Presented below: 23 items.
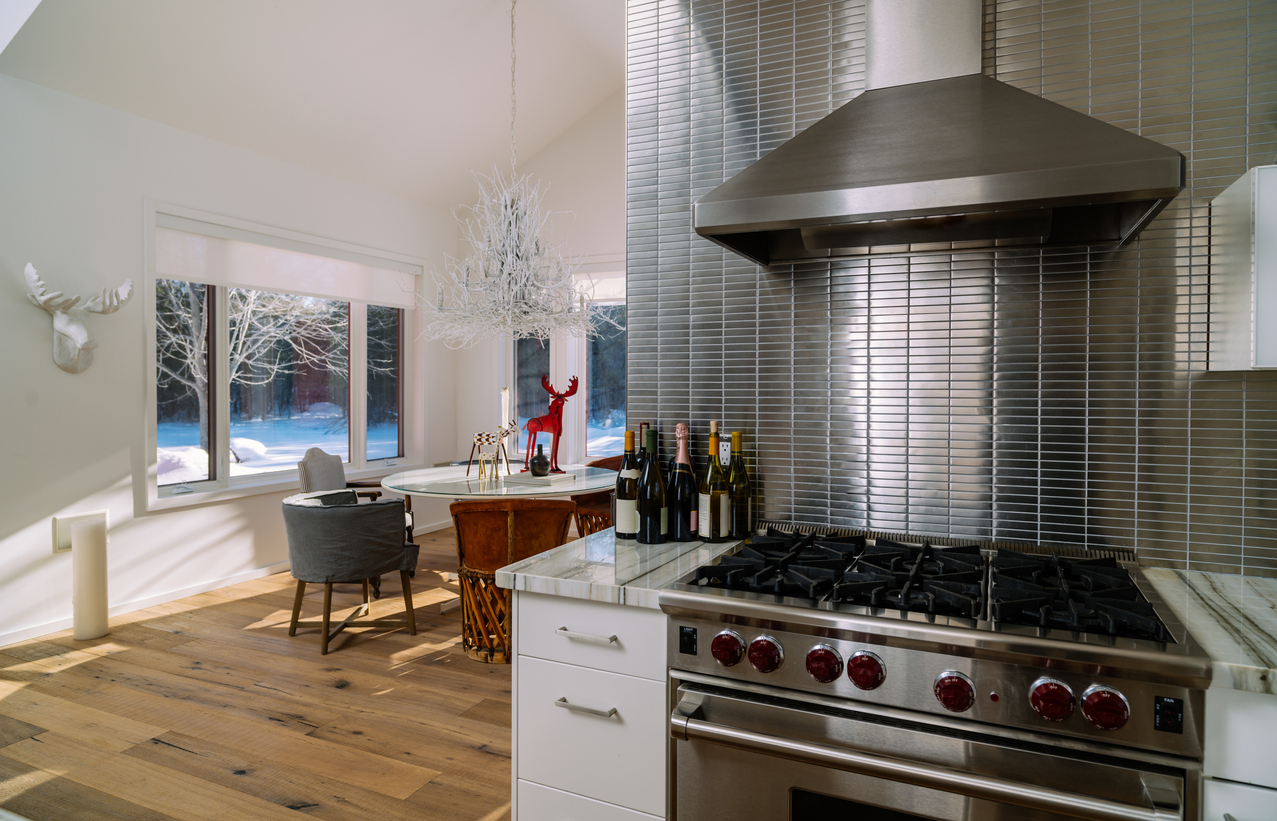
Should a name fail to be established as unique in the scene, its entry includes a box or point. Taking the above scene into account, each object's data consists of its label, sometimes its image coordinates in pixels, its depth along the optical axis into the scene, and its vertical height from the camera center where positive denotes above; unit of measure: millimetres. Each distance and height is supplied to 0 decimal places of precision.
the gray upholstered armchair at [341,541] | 3488 -707
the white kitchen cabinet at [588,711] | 1433 -664
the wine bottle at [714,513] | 1891 -294
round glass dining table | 3549 -444
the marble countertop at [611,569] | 1452 -381
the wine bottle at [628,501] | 1927 -268
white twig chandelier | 3945 +710
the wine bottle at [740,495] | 1961 -257
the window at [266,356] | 4504 +375
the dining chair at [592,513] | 4562 -720
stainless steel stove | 1081 -500
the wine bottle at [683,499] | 1910 -262
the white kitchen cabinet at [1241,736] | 1048 -506
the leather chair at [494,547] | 3305 -692
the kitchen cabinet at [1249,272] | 1374 +290
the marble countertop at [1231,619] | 1035 -388
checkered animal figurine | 4176 -237
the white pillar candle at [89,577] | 3633 -931
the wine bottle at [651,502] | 1877 -264
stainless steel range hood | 1278 +463
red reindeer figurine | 4301 -99
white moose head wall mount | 3639 +488
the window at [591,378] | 6371 +269
